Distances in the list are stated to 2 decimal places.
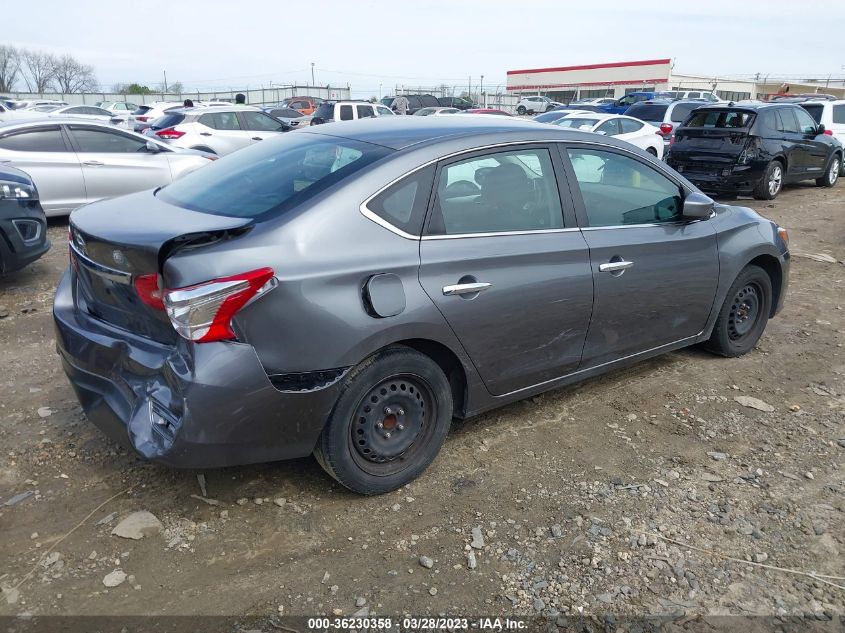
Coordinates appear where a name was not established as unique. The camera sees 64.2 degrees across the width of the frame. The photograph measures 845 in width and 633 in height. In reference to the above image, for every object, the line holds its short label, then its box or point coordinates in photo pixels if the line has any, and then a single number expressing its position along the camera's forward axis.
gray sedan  2.64
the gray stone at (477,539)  2.84
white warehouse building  58.88
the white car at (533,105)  42.38
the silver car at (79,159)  8.55
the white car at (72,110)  24.38
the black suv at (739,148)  11.42
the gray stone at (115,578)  2.57
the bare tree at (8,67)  70.50
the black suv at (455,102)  36.70
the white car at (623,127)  14.18
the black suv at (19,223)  5.87
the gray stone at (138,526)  2.85
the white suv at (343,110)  18.69
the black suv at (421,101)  30.61
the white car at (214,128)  13.45
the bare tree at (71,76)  78.31
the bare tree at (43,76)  74.66
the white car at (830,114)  14.98
